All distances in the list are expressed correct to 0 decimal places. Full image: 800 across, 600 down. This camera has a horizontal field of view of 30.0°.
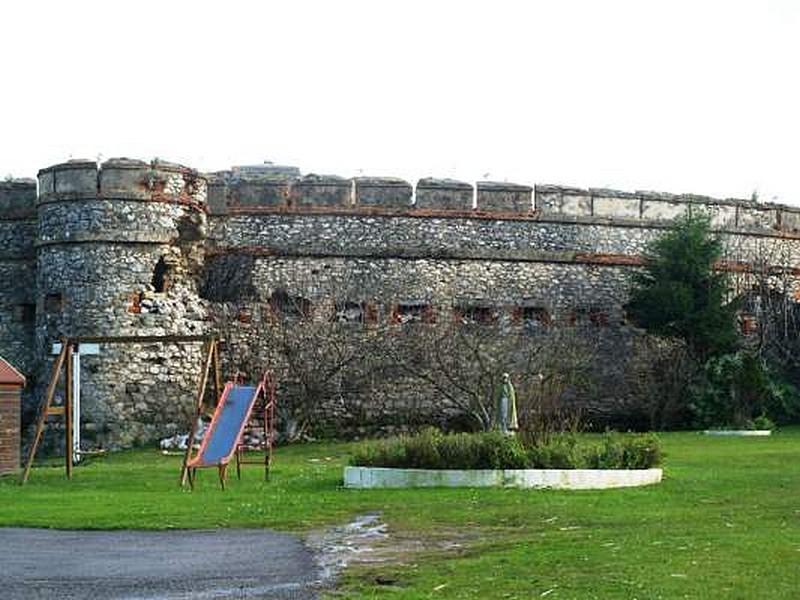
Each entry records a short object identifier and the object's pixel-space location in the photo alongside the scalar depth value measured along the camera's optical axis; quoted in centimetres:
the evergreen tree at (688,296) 3241
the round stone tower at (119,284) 2933
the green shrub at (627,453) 1916
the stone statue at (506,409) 2212
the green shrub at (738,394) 3094
